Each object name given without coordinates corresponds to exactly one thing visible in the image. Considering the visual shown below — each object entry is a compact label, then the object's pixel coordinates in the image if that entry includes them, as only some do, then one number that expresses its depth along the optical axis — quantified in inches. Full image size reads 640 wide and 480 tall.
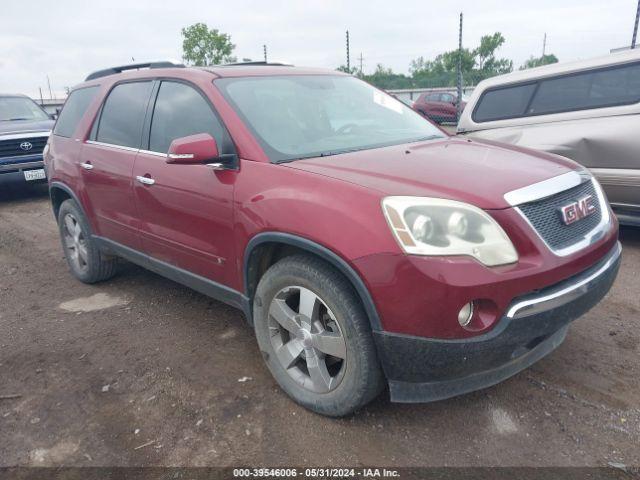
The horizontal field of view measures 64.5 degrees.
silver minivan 183.0
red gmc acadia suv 82.3
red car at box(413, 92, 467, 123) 742.1
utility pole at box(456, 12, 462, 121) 557.5
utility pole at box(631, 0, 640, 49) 478.2
